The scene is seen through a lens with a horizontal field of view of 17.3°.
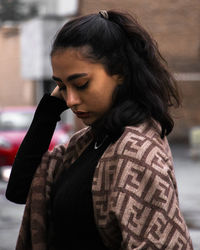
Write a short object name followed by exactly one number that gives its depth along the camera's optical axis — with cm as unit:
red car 1237
